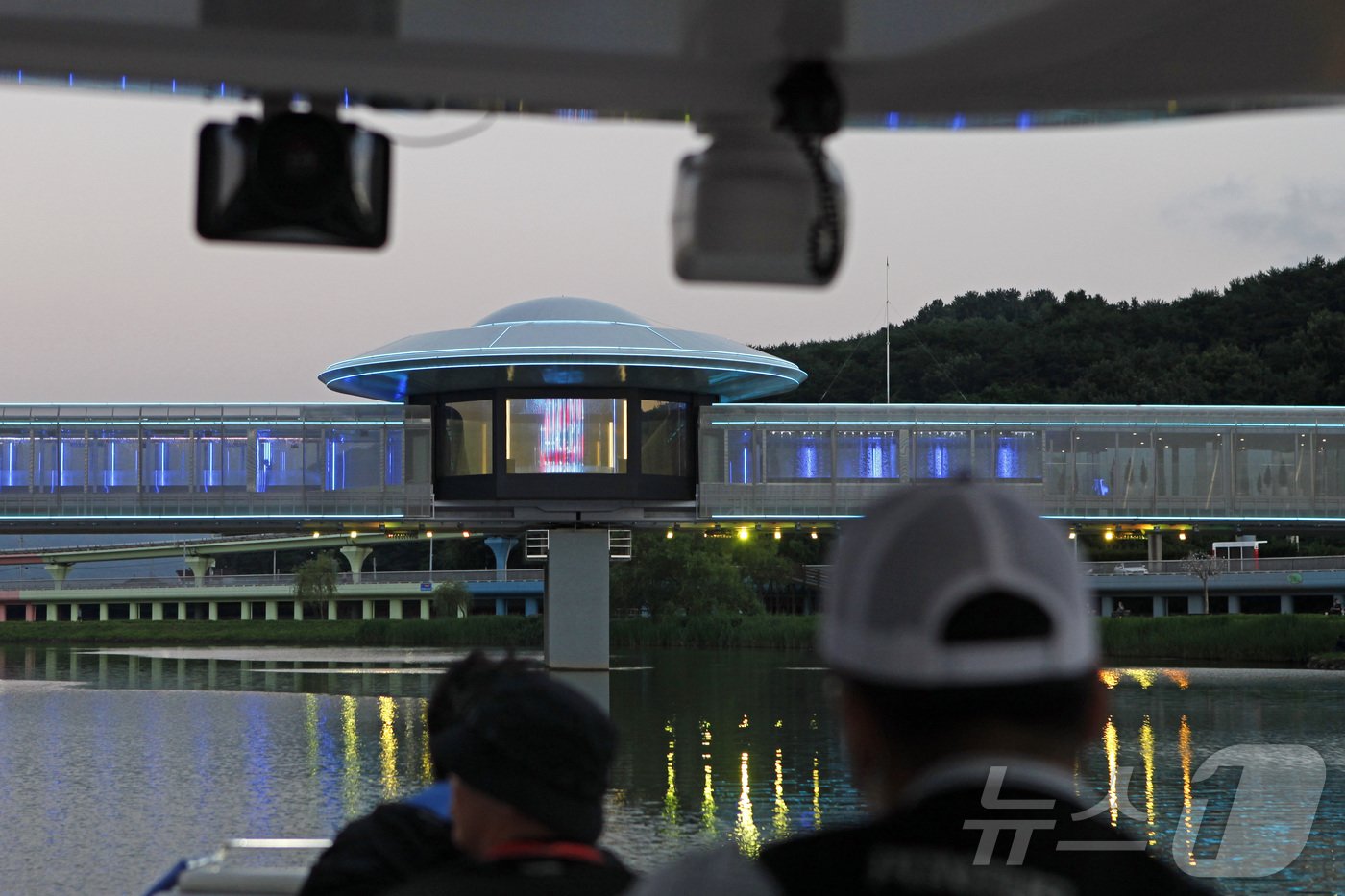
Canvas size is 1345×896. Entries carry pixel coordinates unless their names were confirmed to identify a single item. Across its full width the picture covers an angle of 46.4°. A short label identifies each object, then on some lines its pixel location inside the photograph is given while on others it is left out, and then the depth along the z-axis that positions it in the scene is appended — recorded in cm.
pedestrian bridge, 4234
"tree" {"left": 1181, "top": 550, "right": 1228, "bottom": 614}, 7847
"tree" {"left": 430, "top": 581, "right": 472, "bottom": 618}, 9869
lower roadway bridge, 10500
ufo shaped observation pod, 4066
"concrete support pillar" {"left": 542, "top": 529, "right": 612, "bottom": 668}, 4494
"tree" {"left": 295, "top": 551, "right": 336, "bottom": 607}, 10262
